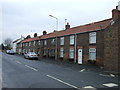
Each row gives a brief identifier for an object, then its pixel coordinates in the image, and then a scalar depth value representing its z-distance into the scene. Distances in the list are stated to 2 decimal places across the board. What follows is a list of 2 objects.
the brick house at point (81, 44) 12.45
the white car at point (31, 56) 19.48
